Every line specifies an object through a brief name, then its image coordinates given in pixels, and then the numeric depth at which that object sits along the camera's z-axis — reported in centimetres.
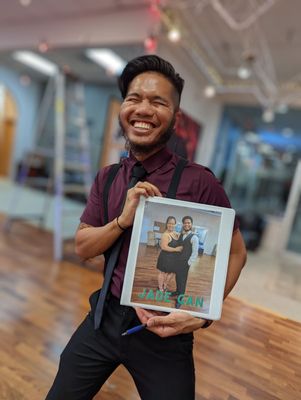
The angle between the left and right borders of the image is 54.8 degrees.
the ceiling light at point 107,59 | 554
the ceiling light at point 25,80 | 894
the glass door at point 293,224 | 218
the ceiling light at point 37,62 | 725
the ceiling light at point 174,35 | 315
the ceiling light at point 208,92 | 310
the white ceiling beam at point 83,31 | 391
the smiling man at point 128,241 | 84
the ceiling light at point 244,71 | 415
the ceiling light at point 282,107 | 499
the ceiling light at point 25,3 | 440
